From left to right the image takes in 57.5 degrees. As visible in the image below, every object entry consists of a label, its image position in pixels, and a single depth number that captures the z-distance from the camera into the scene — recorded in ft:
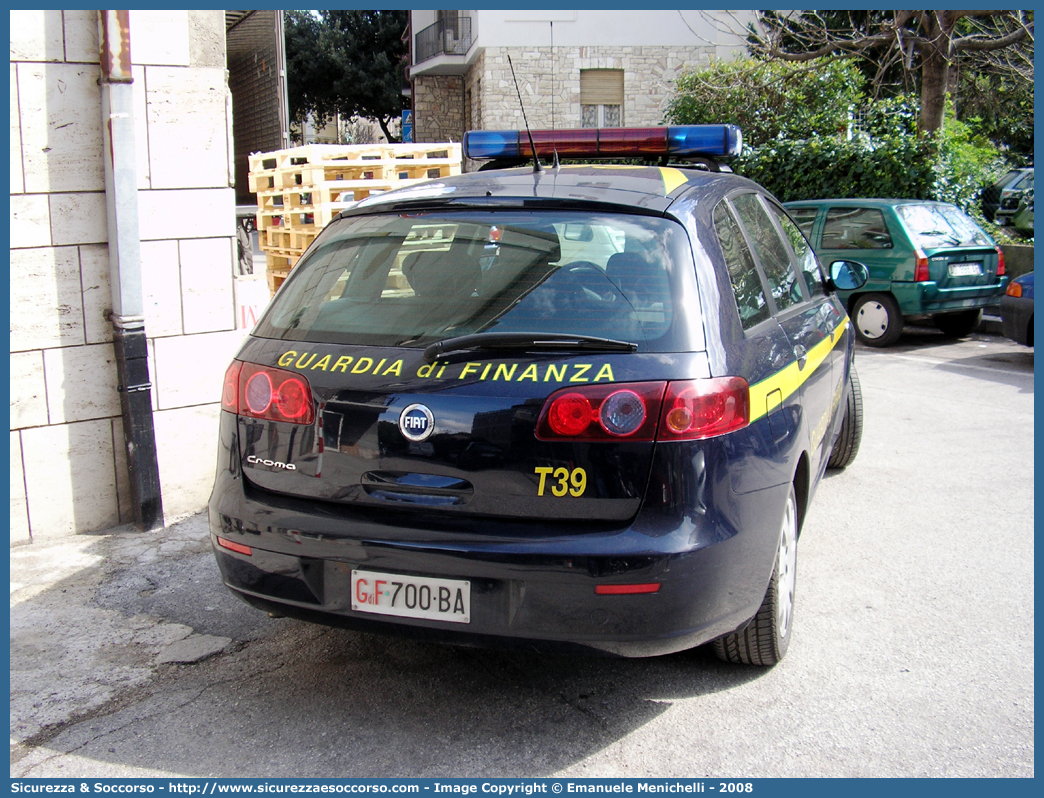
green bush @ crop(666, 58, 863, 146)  57.26
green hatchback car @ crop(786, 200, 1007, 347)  33.12
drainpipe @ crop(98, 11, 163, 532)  14.33
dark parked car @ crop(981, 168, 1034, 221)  54.36
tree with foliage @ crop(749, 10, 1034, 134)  42.24
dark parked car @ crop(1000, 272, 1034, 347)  29.22
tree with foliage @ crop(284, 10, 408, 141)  123.34
